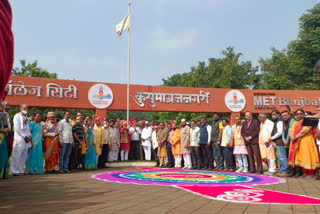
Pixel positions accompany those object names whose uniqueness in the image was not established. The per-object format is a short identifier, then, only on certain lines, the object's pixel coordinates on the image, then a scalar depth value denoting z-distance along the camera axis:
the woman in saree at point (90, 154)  9.44
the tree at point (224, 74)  35.47
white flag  17.33
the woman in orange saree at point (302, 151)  6.91
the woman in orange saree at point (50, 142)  8.30
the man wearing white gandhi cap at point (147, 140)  13.29
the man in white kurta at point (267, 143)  8.09
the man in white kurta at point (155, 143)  11.53
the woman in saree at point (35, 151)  7.86
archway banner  14.64
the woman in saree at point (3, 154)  6.42
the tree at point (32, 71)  31.67
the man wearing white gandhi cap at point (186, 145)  10.29
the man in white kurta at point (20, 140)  7.41
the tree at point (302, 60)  26.86
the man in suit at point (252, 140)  8.28
